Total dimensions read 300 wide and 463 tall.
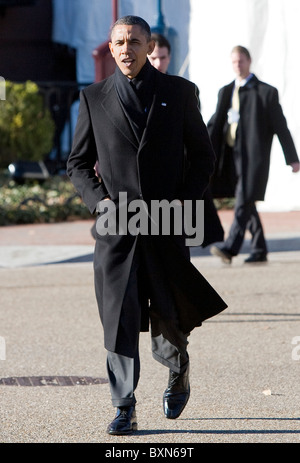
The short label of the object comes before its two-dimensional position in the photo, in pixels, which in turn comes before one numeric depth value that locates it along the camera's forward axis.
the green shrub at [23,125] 18.84
